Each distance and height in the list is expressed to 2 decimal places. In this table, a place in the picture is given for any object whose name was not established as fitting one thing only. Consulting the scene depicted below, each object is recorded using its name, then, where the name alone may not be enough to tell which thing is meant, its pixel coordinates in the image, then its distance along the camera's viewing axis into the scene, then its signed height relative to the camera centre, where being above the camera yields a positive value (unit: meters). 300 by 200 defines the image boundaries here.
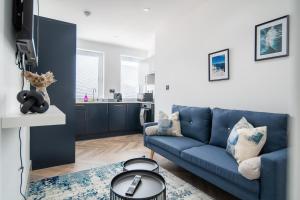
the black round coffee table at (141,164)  1.67 -0.64
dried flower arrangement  1.40 +0.14
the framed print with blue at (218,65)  2.51 +0.48
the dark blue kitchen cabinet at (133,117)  4.73 -0.51
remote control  1.17 -0.61
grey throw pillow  2.72 -0.41
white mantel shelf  0.83 -0.11
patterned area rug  1.86 -1.02
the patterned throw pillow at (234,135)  1.80 -0.37
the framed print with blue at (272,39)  1.87 +0.66
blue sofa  1.31 -0.58
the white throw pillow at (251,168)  1.38 -0.54
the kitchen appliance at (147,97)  4.95 +0.03
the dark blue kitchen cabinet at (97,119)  4.18 -0.50
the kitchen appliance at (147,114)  4.41 -0.39
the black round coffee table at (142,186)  1.12 -0.62
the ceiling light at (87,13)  3.21 +1.54
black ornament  1.00 -0.02
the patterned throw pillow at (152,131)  2.79 -0.51
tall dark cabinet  2.54 +0.11
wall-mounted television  0.98 +0.43
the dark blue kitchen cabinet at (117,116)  4.47 -0.47
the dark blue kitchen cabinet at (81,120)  4.05 -0.51
